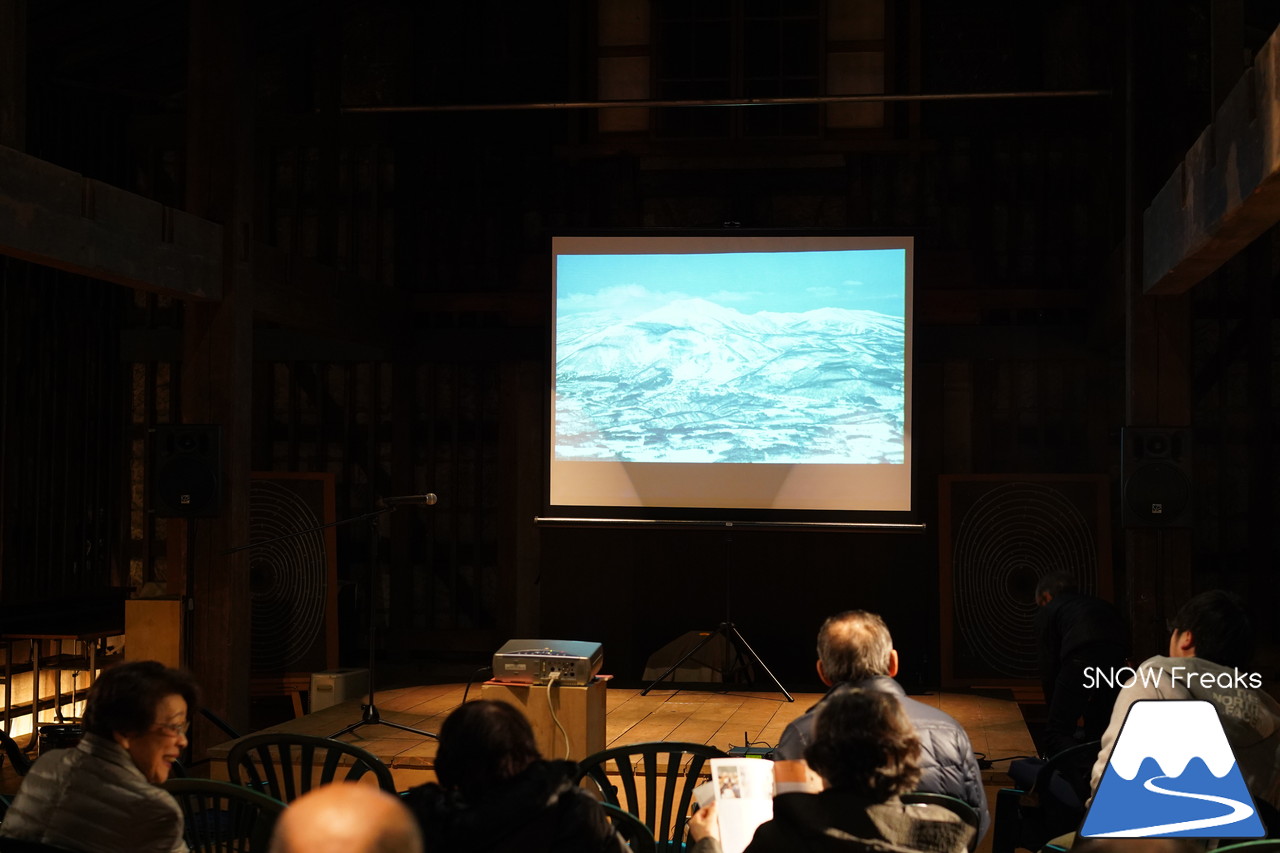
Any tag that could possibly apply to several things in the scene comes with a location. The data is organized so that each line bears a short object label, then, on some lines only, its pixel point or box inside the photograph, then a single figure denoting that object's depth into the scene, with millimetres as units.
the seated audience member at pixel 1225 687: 3396
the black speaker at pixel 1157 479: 6184
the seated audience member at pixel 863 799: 2330
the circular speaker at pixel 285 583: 7953
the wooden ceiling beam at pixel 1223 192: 3930
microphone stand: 5934
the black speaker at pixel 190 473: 6180
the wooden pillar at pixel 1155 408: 6336
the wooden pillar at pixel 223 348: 6281
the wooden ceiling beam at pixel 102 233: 4840
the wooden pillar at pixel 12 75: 4910
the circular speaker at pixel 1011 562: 7848
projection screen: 7242
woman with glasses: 2836
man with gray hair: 3107
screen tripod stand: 6762
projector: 5039
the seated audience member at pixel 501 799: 2352
